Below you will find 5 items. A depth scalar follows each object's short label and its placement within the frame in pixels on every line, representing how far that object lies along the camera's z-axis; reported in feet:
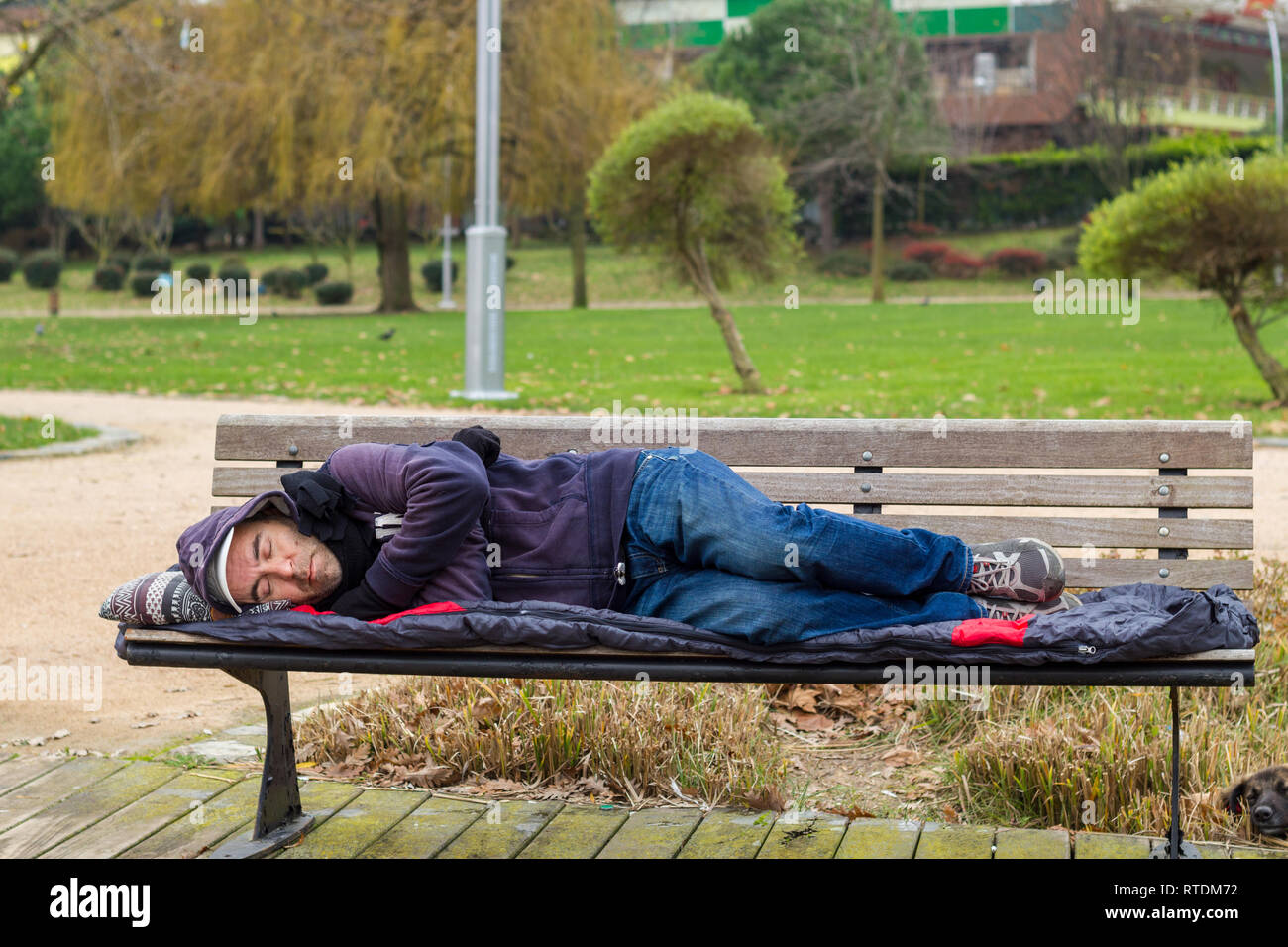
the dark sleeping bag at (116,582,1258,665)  9.14
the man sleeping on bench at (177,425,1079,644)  10.06
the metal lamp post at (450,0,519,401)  43.52
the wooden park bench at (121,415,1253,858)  11.59
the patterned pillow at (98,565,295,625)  10.07
